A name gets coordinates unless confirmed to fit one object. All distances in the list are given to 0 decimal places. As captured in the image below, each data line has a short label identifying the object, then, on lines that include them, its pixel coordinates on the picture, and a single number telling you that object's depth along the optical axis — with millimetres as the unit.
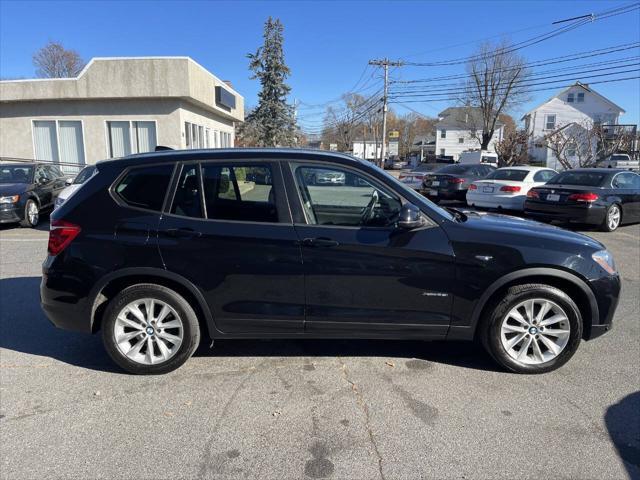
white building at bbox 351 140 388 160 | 93750
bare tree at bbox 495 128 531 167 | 33062
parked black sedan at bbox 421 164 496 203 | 15047
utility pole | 39000
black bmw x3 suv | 3463
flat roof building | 17234
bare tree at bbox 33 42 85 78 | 53406
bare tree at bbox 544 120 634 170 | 29581
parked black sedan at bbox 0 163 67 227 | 10367
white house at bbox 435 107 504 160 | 66750
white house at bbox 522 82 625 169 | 50969
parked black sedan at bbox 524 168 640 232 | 10156
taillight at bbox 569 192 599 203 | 10102
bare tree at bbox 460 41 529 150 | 47750
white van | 37266
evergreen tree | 32188
